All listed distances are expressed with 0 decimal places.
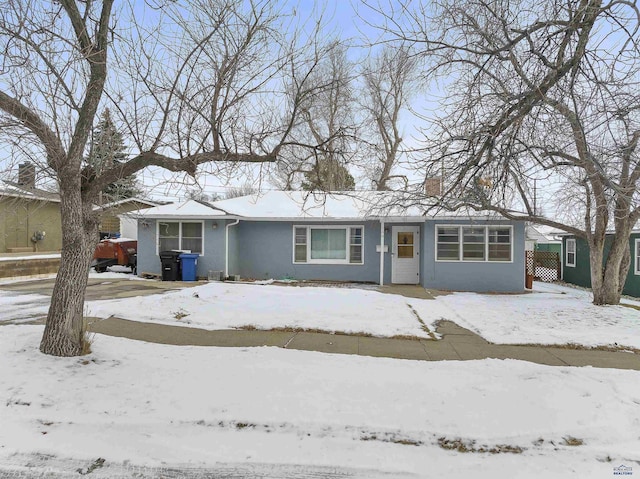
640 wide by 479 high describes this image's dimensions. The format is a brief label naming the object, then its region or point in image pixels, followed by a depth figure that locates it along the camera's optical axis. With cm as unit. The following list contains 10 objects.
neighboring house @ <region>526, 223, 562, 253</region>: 2242
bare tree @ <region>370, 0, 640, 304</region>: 470
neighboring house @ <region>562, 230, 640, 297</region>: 1630
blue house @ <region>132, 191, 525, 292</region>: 1434
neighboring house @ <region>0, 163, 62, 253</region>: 1866
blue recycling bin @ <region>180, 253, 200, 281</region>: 1473
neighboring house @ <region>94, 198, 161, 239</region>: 2309
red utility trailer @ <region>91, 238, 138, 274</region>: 1742
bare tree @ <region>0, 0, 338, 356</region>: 466
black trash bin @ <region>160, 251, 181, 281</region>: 1461
